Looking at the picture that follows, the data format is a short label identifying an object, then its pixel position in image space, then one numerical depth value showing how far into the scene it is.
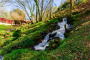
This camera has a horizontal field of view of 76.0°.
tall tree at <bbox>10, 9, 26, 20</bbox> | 23.50
